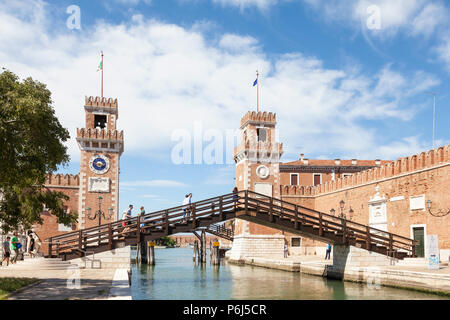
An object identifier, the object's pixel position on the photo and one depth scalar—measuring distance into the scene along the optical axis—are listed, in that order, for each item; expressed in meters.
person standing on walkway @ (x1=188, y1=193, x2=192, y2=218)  20.90
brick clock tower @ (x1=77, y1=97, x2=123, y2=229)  31.31
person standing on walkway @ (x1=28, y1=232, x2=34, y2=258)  21.84
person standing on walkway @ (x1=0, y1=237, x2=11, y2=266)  18.98
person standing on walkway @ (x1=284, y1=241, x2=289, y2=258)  35.06
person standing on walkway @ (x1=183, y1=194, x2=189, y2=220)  20.77
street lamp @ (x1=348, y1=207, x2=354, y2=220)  32.61
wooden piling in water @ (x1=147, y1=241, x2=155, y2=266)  34.00
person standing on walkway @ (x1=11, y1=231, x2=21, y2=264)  19.56
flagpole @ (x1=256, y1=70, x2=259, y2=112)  38.84
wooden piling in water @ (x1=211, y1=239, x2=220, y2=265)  32.62
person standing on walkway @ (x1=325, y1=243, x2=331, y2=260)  30.49
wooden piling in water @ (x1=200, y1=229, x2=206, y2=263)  35.63
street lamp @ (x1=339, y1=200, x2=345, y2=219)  33.94
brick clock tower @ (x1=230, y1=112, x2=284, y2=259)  36.22
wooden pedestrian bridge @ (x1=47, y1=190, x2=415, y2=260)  19.95
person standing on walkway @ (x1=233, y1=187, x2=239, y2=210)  21.46
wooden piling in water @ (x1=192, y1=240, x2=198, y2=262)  37.85
